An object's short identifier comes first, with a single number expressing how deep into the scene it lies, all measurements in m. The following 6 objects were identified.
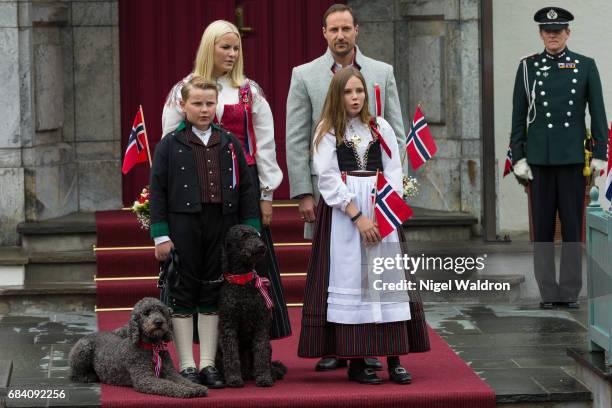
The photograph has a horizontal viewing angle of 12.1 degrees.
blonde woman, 15.58
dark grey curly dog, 14.71
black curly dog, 15.07
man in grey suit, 16.02
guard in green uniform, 19.75
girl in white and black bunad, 15.19
